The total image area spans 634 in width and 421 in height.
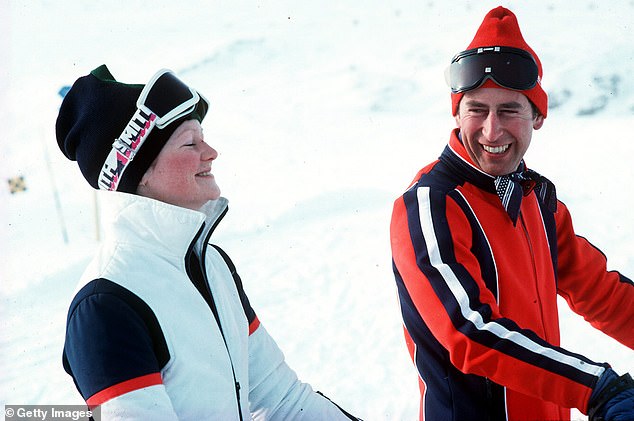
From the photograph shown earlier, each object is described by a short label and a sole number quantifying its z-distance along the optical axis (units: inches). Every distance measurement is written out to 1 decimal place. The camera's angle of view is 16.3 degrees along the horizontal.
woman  142.6
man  147.5
